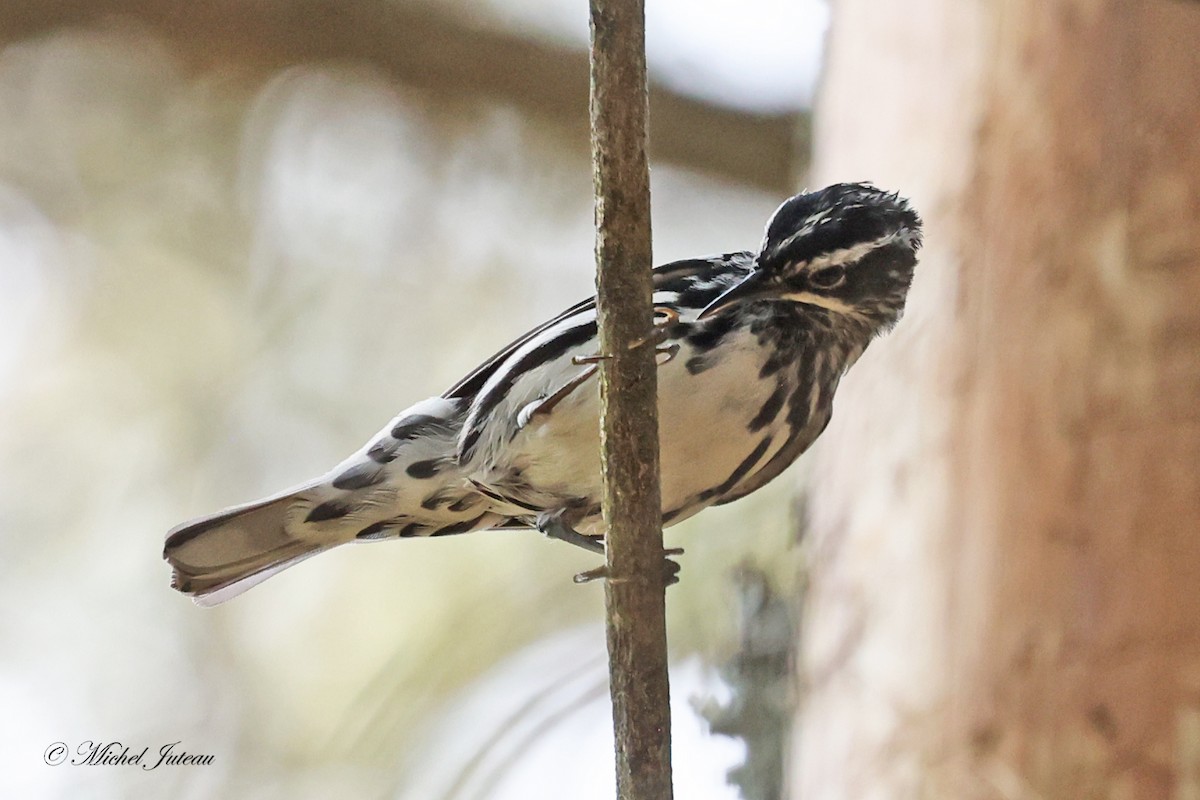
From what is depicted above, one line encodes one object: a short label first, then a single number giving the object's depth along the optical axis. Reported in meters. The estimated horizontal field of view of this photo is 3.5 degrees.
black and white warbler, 2.98
